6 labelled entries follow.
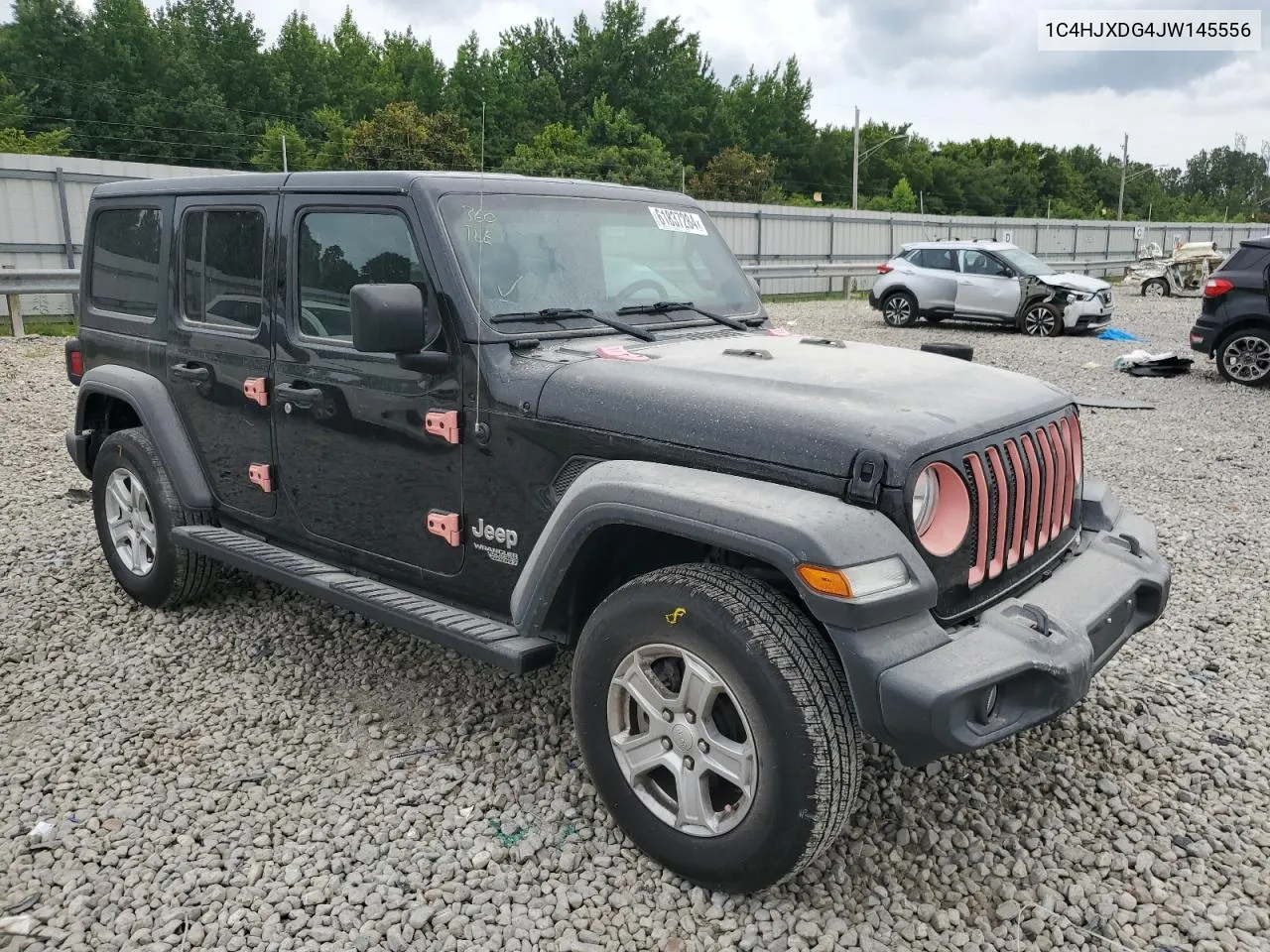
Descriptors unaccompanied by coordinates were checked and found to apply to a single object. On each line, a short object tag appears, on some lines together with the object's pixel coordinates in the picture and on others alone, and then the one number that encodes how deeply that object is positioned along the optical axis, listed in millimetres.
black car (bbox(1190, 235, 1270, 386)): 11422
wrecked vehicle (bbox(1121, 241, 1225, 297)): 25828
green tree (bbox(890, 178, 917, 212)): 58625
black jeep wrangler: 2596
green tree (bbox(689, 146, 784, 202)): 46375
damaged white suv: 16641
